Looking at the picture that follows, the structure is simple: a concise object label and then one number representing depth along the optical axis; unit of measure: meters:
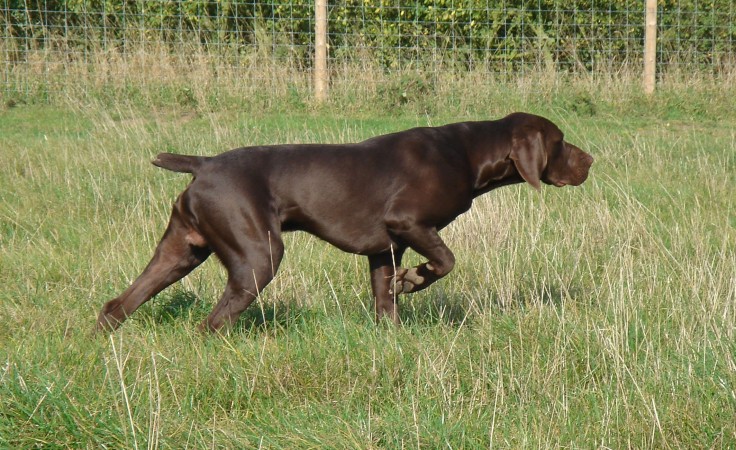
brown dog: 8.69
